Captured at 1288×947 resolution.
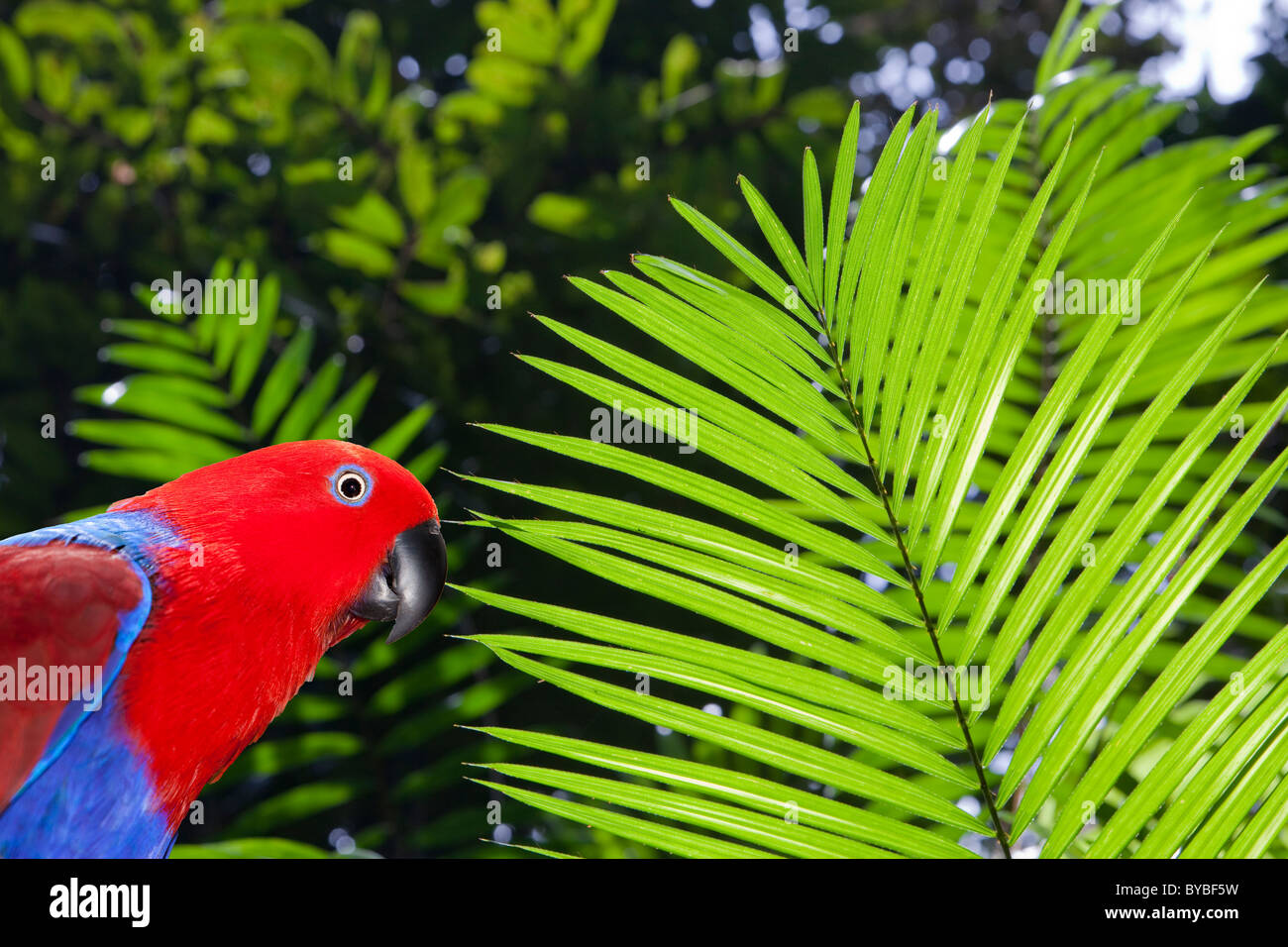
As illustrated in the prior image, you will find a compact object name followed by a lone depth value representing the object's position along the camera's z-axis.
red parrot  0.56
